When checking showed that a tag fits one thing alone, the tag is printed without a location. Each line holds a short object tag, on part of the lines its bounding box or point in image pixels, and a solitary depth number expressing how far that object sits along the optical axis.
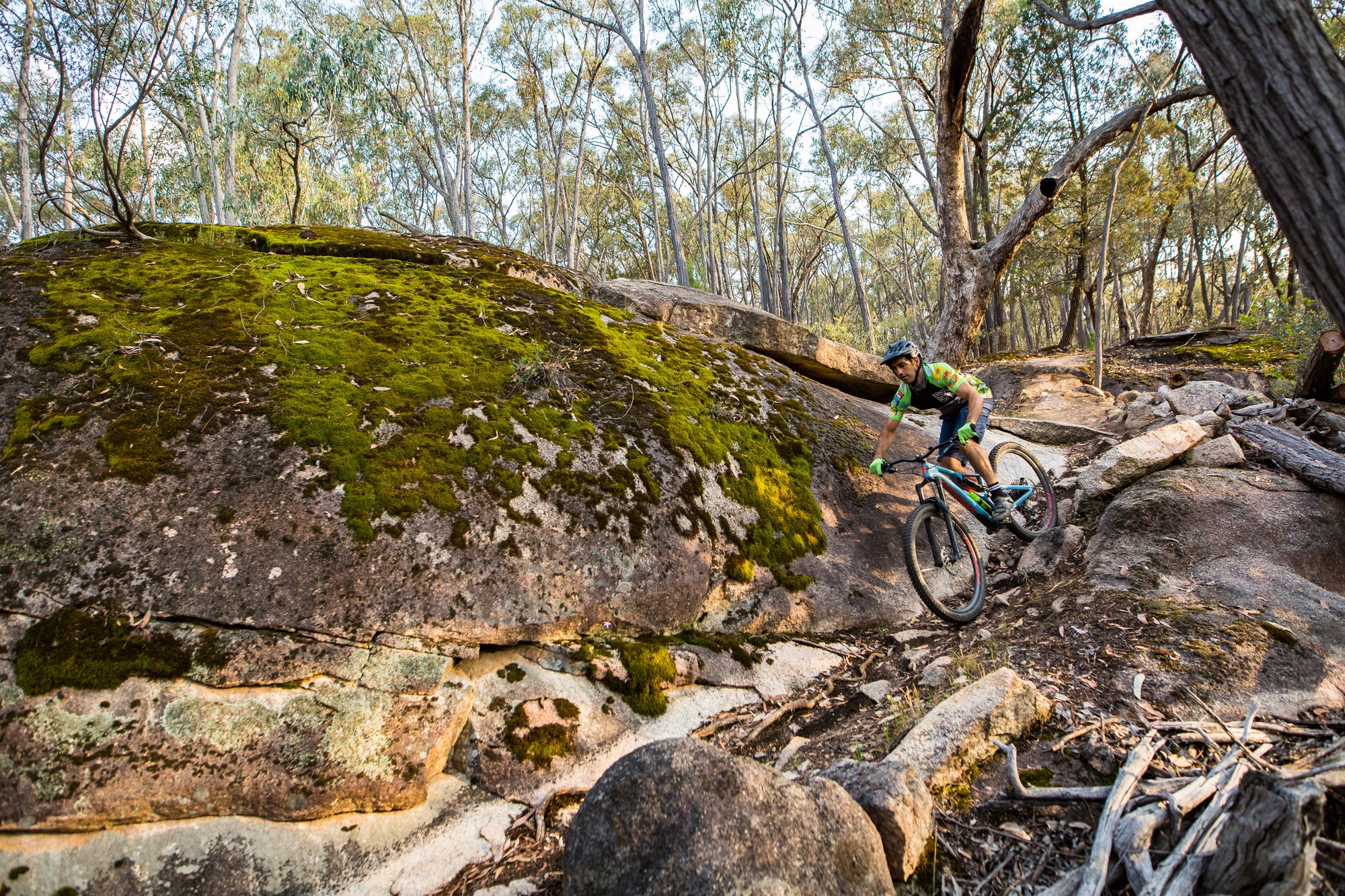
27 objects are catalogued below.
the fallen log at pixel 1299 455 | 4.84
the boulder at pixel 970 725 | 2.53
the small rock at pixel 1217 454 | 5.46
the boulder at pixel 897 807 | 2.11
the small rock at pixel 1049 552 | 5.16
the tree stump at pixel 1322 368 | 6.25
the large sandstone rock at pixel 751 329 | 7.66
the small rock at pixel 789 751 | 3.16
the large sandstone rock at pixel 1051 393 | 9.10
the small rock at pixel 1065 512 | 5.88
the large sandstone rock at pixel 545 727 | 2.90
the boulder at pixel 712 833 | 1.84
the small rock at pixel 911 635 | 4.50
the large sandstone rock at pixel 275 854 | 2.14
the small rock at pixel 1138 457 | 5.52
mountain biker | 5.23
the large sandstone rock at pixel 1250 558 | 3.07
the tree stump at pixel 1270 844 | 1.58
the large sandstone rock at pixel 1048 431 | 7.98
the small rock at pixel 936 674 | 3.65
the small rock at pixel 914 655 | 4.08
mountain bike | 4.65
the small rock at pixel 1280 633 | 3.22
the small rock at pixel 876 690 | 3.73
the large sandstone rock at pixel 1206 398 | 7.08
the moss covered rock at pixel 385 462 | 2.95
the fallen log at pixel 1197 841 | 1.75
